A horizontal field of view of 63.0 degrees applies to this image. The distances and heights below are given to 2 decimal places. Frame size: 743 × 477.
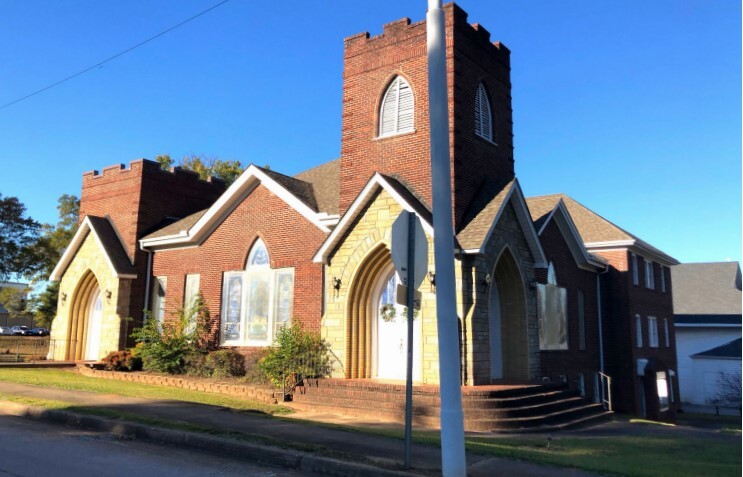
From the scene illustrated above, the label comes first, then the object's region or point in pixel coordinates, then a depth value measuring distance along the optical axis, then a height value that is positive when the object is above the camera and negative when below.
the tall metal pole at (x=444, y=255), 6.69 +1.06
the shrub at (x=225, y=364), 18.03 -0.62
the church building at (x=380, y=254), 15.23 +2.78
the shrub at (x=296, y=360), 15.27 -0.41
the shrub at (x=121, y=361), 19.61 -0.62
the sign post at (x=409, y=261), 7.04 +0.98
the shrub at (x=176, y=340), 19.05 +0.08
